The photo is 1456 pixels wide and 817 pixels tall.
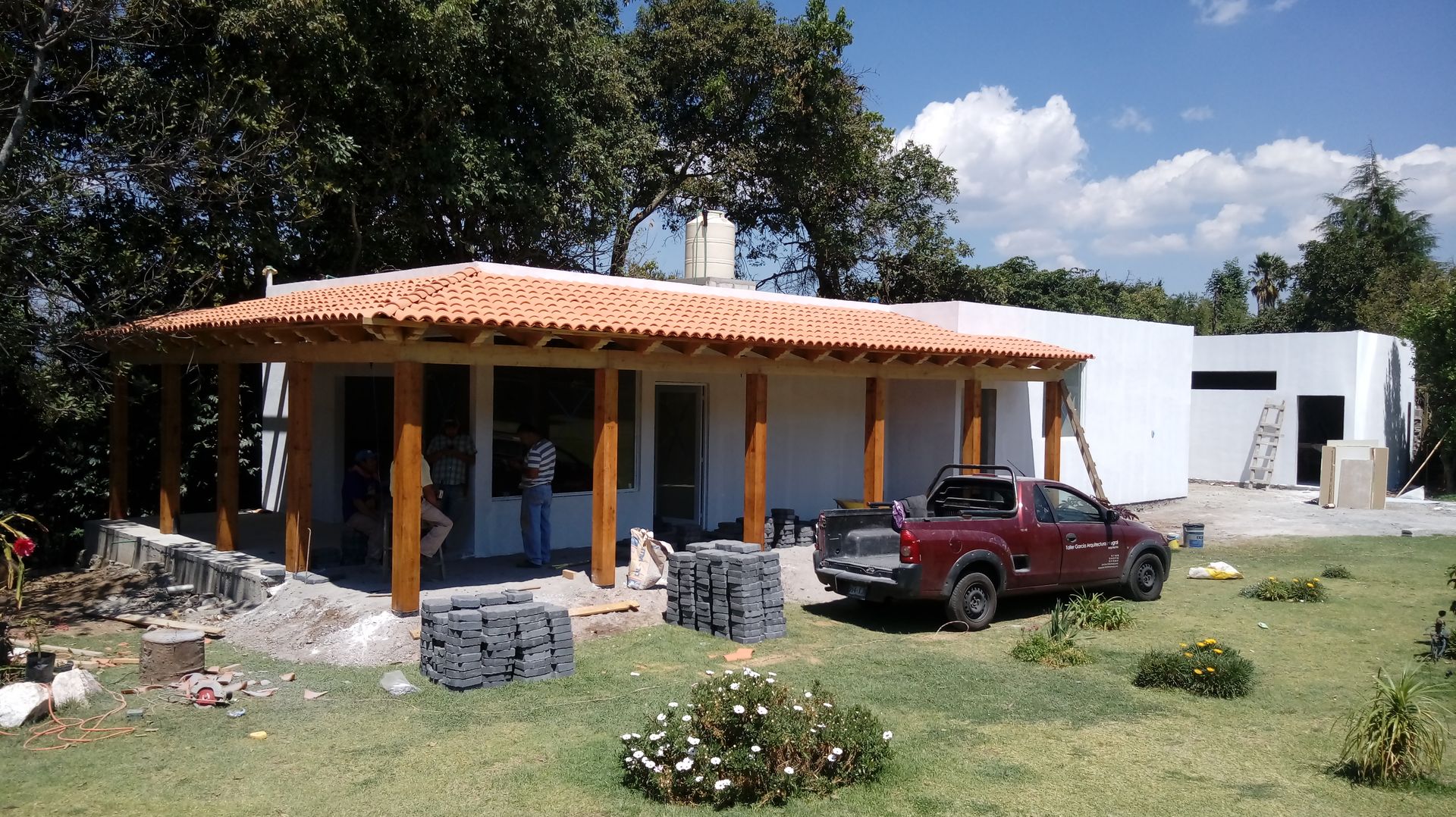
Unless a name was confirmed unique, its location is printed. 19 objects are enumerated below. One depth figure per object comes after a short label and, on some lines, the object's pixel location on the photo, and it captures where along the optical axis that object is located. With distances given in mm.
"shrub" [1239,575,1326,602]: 11891
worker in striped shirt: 11516
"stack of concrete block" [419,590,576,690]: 7895
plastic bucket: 16072
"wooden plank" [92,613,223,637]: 9922
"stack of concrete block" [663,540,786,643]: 9609
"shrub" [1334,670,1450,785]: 5812
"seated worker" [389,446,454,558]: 10594
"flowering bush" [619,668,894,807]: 5617
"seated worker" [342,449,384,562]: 11672
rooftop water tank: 17516
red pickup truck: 9789
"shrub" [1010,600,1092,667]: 8805
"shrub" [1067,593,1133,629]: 10281
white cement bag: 11109
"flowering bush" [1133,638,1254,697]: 7832
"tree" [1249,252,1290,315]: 61312
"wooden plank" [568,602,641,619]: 10039
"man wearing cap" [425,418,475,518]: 11539
